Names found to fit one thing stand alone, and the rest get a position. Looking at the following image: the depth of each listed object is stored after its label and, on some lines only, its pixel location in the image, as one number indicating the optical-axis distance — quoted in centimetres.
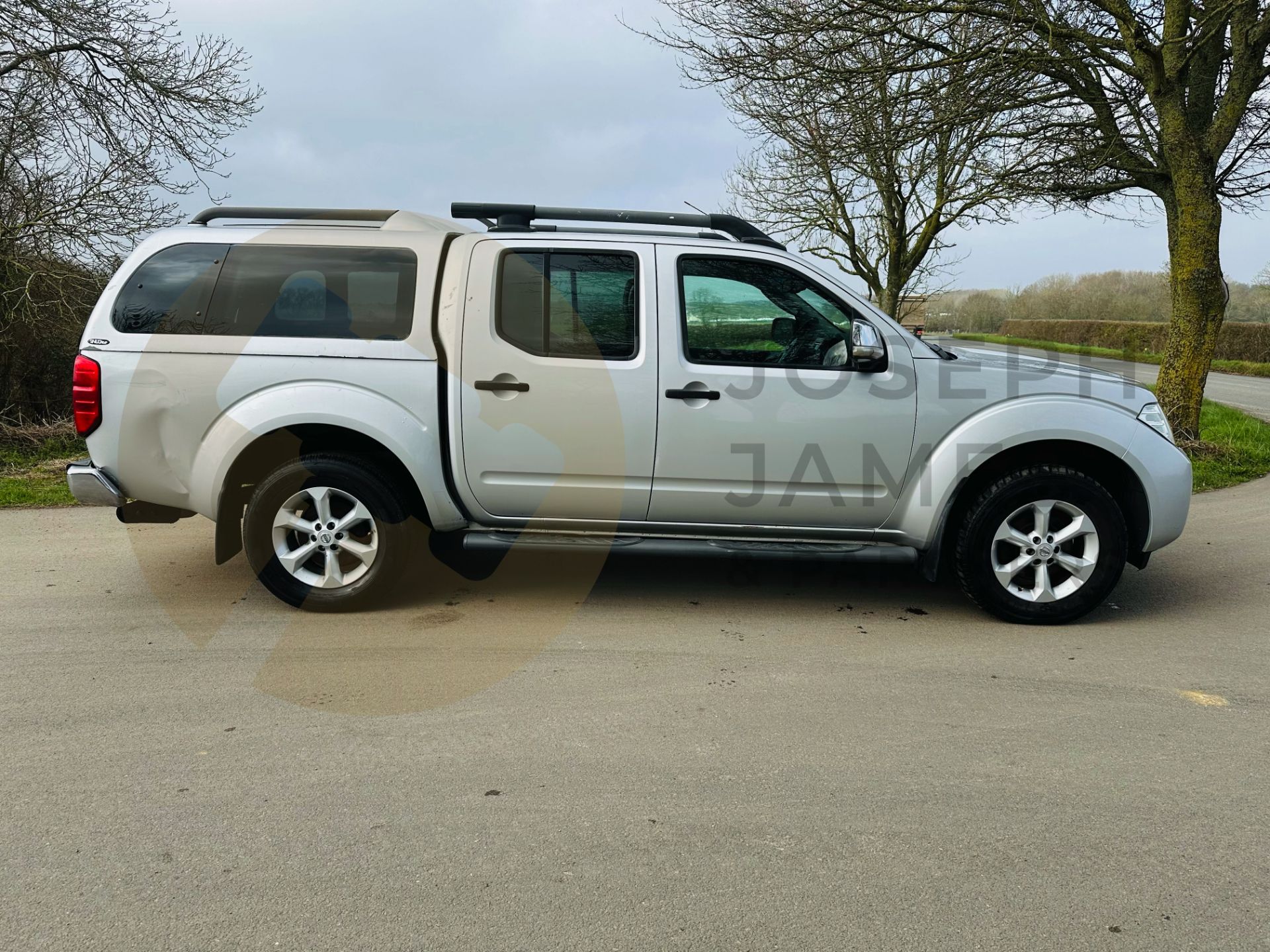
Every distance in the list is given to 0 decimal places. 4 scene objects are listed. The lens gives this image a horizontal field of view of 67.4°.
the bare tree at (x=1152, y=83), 972
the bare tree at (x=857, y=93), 988
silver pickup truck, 486
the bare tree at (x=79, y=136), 1134
